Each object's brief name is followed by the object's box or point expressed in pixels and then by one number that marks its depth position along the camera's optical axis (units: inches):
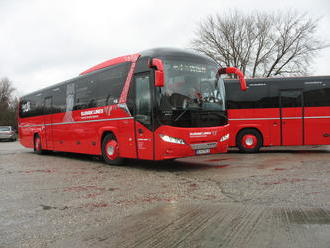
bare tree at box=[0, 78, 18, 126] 2108.8
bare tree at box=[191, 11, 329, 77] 1217.8
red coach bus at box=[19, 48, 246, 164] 341.4
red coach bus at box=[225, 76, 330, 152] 528.7
